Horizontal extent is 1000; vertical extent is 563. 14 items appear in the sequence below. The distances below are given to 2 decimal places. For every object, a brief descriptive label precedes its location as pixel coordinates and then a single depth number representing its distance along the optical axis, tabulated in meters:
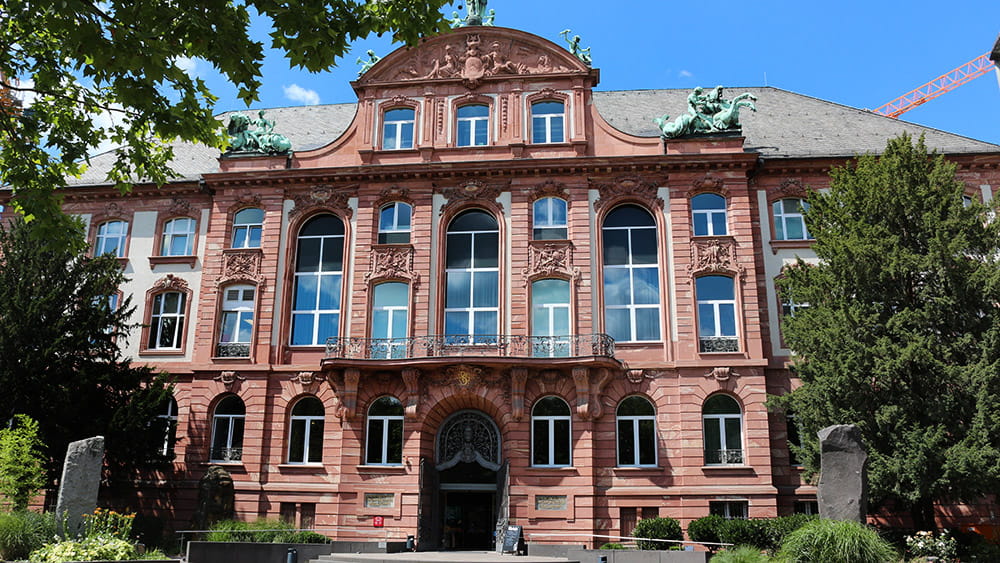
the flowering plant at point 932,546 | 20.09
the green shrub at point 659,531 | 24.22
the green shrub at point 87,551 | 15.23
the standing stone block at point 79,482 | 17.44
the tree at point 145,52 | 10.81
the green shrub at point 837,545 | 13.70
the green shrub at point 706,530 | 23.73
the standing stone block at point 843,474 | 16.30
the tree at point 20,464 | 22.08
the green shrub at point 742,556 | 17.91
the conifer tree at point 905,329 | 21.75
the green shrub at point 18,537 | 16.11
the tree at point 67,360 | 25.44
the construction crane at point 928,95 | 66.08
